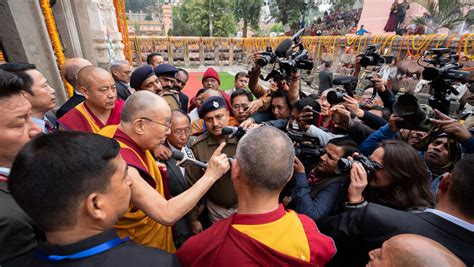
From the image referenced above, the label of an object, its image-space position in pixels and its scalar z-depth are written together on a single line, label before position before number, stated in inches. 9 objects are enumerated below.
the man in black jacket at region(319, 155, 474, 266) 45.2
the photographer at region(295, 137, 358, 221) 68.3
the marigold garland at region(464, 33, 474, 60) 202.4
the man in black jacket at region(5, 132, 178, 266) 33.4
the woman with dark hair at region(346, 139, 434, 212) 62.6
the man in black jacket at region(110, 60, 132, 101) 167.0
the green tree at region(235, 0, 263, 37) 1102.4
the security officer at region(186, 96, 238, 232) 84.5
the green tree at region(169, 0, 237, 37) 1085.8
